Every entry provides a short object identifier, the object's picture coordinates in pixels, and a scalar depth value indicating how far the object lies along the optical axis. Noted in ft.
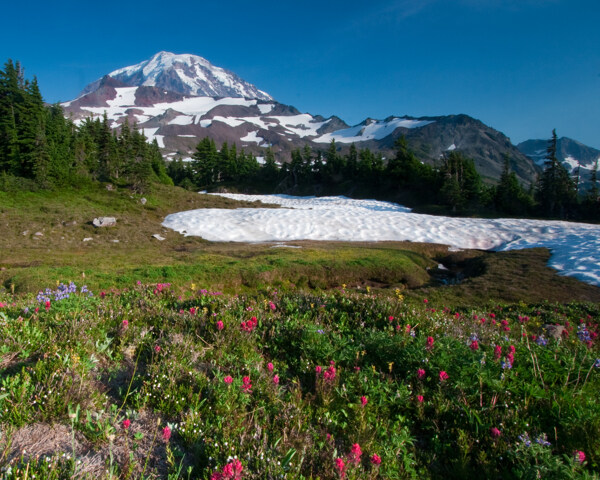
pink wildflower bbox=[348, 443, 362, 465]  8.25
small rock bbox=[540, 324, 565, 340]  24.39
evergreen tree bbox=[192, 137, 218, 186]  321.93
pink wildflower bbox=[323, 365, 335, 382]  12.17
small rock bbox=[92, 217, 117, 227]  98.68
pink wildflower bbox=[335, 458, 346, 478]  8.05
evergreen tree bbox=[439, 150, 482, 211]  188.96
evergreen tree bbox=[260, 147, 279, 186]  340.18
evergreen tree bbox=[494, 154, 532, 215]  196.95
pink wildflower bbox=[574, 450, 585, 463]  8.06
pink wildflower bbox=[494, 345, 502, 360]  13.14
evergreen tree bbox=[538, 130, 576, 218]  185.06
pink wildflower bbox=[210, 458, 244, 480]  7.18
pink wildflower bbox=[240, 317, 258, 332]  15.46
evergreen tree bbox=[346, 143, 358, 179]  299.99
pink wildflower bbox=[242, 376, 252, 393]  10.88
